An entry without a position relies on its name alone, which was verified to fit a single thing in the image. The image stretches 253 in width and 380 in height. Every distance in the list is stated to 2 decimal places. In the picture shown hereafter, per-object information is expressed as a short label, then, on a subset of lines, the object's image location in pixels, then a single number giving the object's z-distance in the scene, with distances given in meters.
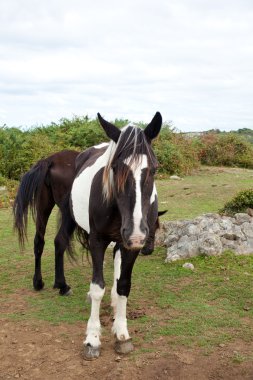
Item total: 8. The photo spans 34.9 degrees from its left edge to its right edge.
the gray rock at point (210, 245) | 6.25
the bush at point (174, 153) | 18.70
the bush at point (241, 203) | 7.85
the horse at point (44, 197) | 5.35
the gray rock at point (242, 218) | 7.18
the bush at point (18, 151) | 15.63
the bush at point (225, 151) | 22.47
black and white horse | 3.12
